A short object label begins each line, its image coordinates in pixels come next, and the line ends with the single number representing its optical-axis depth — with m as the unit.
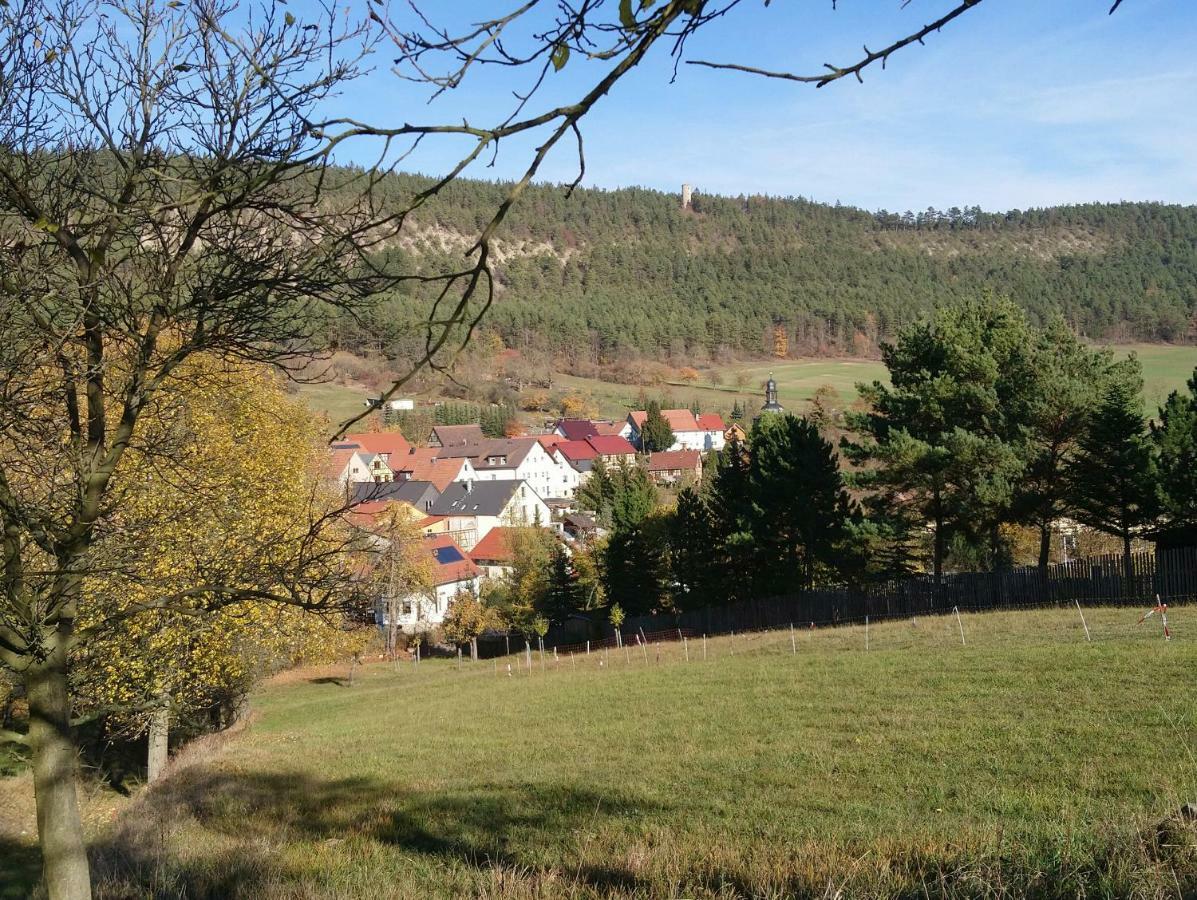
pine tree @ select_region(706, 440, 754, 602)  39.84
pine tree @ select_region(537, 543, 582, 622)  48.66
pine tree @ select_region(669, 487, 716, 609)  41.62
